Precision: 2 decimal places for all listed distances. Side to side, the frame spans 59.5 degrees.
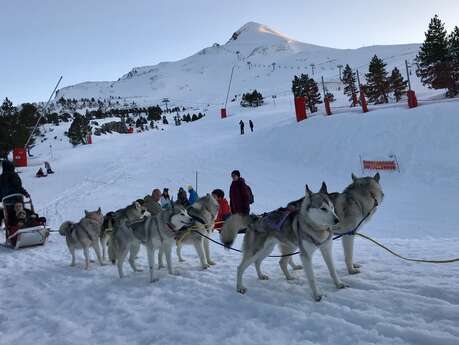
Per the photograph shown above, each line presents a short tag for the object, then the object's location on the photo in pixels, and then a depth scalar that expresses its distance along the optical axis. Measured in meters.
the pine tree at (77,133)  46.09
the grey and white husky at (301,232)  4.50
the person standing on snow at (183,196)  10.33
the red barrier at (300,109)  26.47
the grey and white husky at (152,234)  6.24
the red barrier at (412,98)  19.59
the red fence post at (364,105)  21.89
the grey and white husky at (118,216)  7.65
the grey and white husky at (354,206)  5.15
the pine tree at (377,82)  33.22
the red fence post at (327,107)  23.71
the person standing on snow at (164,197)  11.53
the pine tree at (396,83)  33.94
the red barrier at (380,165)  15.47
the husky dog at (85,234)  7.64
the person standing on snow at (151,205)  9.33
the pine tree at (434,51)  27.27
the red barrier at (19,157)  31.88
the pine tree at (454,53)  25.59
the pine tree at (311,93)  39.09
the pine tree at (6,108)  35.56
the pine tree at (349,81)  48.11
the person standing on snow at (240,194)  8.76
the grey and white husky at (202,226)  6.69
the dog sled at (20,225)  9.87
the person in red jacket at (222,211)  10.25
